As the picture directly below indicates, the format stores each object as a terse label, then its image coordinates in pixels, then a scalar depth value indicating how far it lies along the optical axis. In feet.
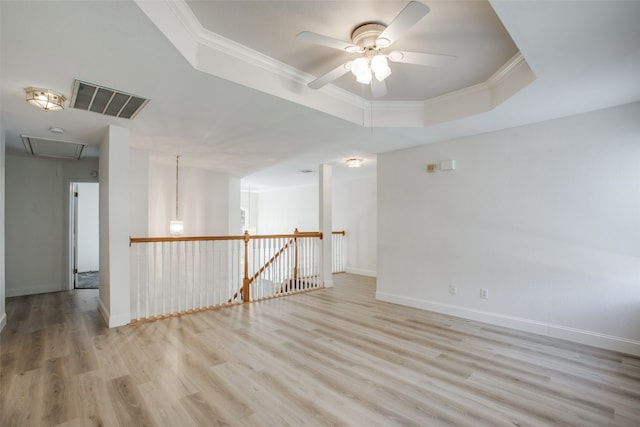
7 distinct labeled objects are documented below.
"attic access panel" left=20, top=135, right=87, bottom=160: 13.70
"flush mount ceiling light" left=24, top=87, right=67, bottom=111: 8.36
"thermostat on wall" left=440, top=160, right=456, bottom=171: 13.37
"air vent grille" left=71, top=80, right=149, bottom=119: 8.39
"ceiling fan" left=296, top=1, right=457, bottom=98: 6.16
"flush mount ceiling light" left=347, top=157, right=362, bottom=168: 17.76
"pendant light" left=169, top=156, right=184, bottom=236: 17.93
